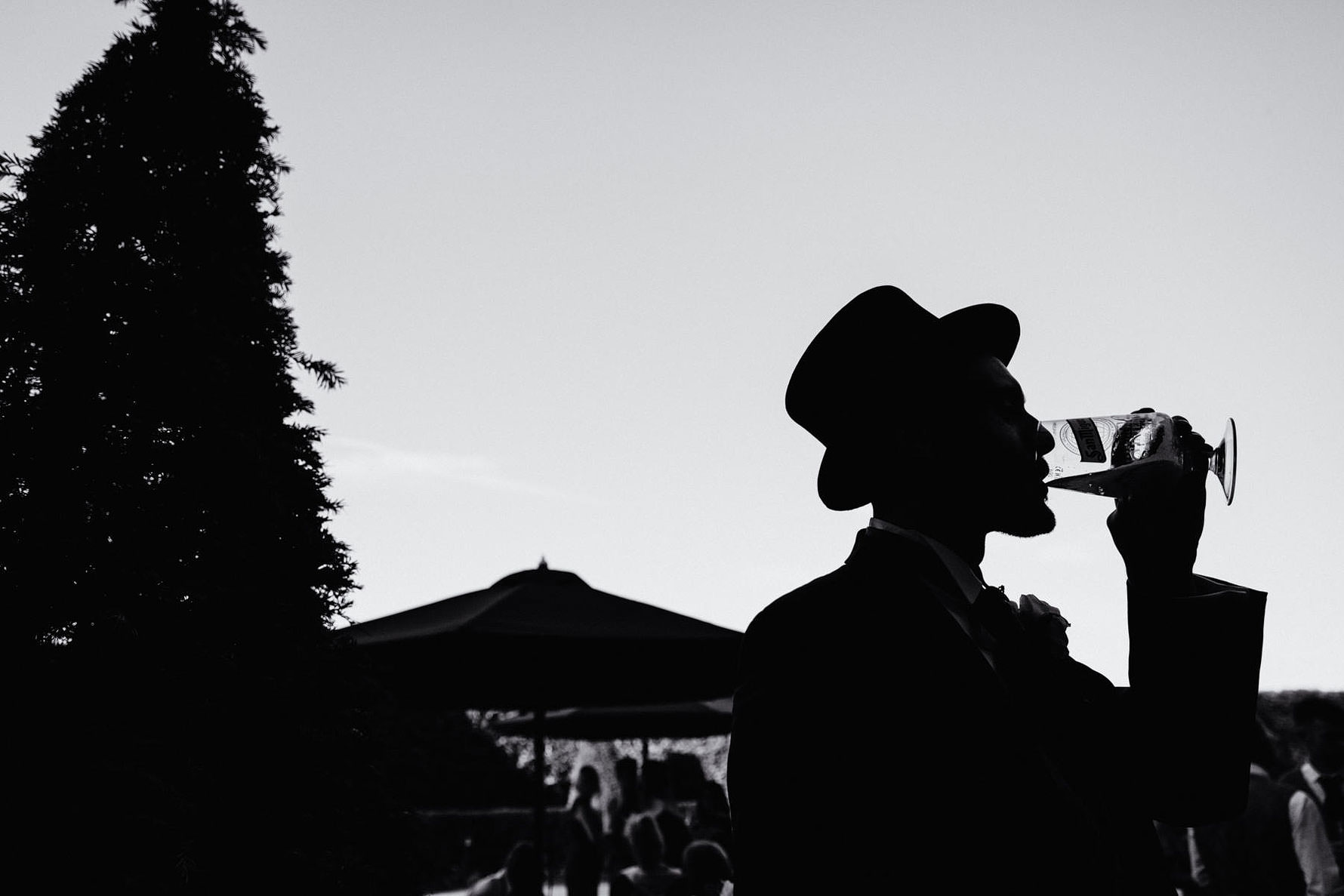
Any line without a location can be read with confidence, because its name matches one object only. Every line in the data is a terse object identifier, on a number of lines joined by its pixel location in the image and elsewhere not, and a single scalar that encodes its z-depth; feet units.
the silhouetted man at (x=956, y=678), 4.53
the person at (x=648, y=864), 24.89
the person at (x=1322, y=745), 21.06
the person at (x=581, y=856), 29.50
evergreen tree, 11.54
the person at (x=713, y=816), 27.32
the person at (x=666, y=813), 28.60
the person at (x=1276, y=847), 17.17
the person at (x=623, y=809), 37.83
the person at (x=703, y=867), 19.86
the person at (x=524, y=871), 22.48
